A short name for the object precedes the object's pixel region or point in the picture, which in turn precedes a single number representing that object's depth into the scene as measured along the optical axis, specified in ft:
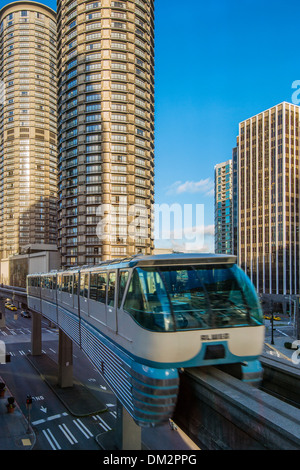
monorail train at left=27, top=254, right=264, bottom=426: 22.91
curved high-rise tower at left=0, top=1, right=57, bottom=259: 384.88
